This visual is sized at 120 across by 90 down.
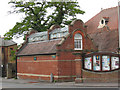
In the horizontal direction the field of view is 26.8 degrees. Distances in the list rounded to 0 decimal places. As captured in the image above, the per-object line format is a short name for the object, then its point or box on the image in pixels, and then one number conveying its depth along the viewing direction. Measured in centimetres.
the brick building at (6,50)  6112
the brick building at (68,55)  2667
